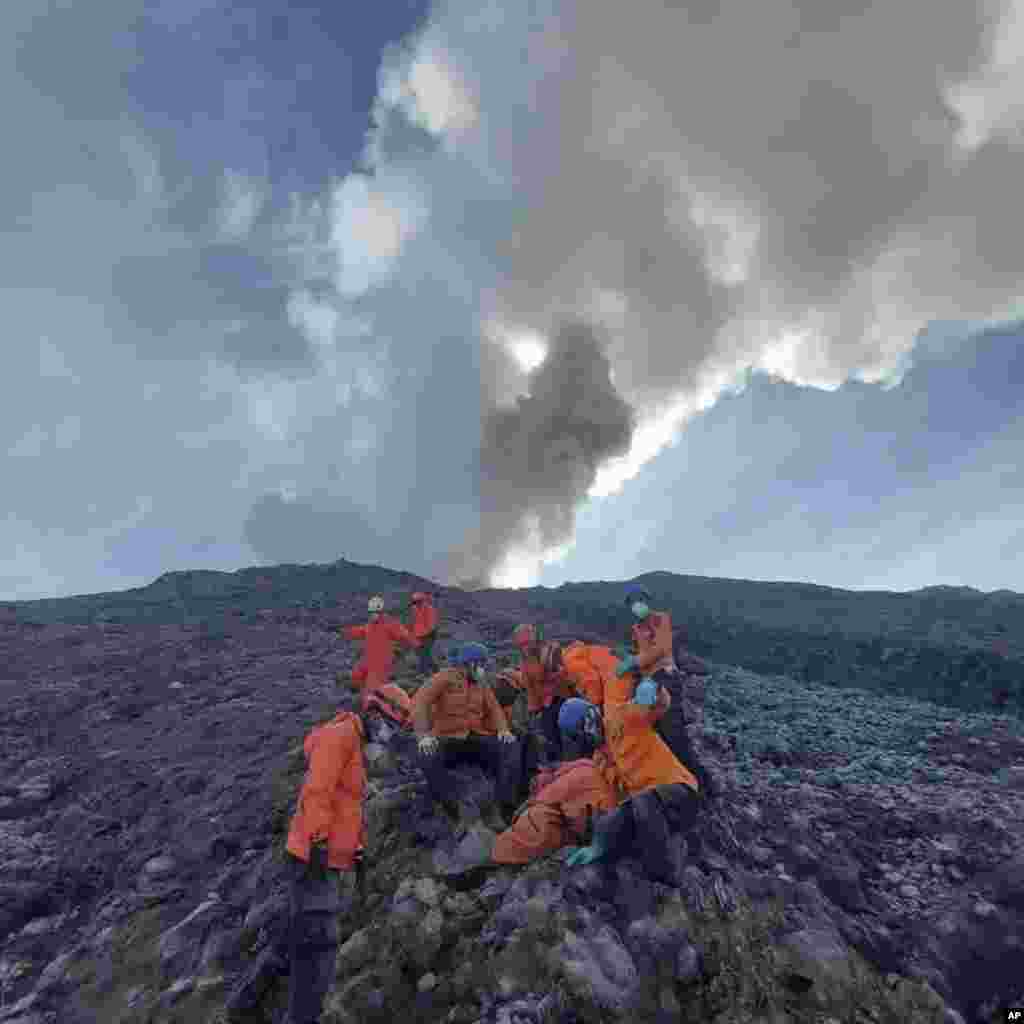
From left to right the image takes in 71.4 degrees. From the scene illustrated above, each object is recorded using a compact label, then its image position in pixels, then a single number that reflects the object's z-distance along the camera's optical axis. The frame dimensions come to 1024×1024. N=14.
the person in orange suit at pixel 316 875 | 5.46
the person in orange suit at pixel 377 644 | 12.38
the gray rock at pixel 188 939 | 6.46
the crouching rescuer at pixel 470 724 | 7.80
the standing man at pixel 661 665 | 8.28
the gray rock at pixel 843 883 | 7.29
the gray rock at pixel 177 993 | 5.96
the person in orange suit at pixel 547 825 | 6.71
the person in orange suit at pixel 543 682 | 9.41
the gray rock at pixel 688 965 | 5.52
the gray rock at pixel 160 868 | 8.08
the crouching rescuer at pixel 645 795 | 6.12
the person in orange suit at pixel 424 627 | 14.03
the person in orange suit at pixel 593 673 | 8.87
